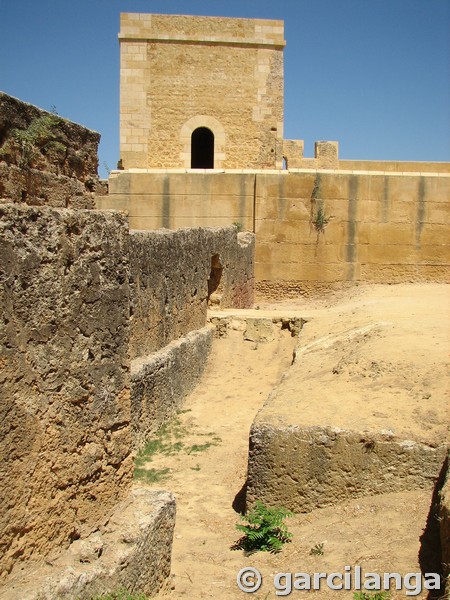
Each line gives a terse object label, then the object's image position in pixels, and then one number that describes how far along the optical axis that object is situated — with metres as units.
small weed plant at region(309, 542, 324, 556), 3.82
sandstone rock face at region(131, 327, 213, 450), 6.29
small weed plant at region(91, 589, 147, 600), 2.72
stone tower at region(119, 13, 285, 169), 15.39
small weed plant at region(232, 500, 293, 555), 4.18
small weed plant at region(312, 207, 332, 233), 13.30
